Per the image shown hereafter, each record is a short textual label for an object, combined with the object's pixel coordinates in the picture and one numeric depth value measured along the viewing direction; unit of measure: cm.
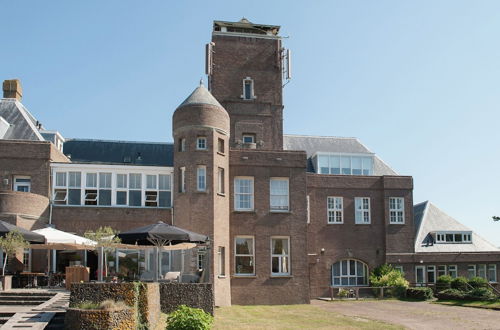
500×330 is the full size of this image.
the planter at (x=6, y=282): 2292
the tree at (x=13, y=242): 2212
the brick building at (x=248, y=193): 3072
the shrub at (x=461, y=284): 3447
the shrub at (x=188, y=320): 1700
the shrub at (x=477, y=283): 3438
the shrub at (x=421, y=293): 3450
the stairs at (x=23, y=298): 2044
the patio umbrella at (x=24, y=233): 2256
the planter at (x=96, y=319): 1524
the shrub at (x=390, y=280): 3606
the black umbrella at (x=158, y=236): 2188
